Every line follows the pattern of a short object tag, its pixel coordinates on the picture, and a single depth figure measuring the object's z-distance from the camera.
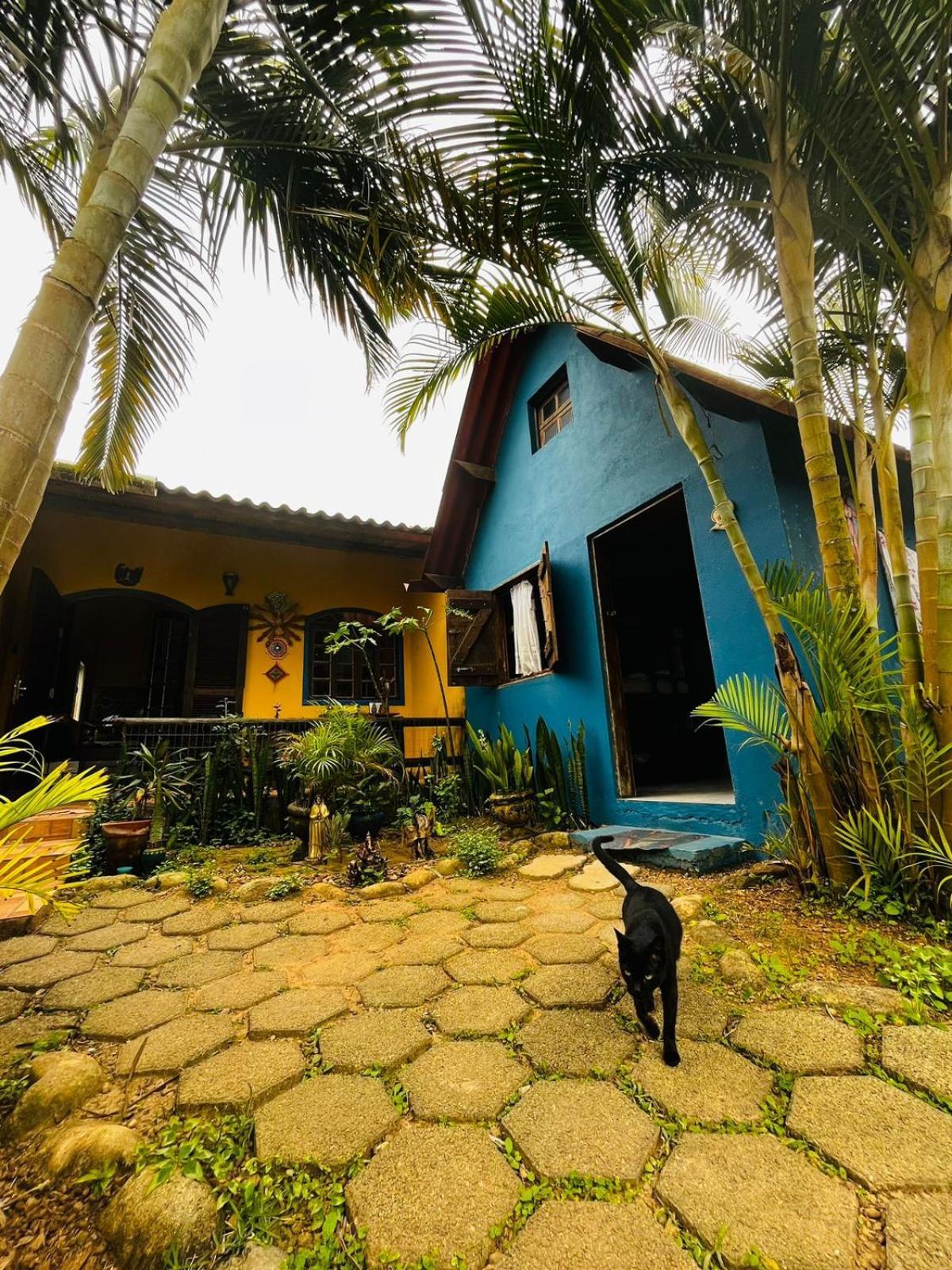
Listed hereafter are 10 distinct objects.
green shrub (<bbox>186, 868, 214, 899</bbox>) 3.21
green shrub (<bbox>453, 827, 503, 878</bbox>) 3.62
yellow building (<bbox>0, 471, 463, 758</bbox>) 6.08
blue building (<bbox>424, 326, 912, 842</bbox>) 3.57
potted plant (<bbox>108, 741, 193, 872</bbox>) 3.65
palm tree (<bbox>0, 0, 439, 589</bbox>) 1.53
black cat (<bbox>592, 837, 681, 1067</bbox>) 1.49
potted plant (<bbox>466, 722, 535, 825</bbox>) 4.72
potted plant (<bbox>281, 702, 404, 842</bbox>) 4.36
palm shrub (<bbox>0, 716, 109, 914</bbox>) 1.06
